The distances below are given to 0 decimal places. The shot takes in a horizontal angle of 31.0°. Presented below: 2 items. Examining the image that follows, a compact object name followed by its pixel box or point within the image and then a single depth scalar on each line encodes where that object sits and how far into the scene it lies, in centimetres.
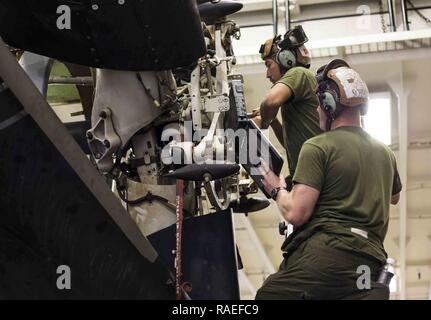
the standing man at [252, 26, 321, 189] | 402
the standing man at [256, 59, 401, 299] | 312
